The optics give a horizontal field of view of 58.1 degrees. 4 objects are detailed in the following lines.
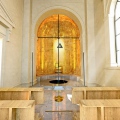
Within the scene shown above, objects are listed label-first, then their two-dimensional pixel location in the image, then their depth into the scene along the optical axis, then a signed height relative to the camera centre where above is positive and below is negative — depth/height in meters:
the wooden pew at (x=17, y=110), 1.37 -0.63
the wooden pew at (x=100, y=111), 1.42 -0.63
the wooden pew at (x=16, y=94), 2.20 -0.61
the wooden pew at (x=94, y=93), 2.20 -0.61
